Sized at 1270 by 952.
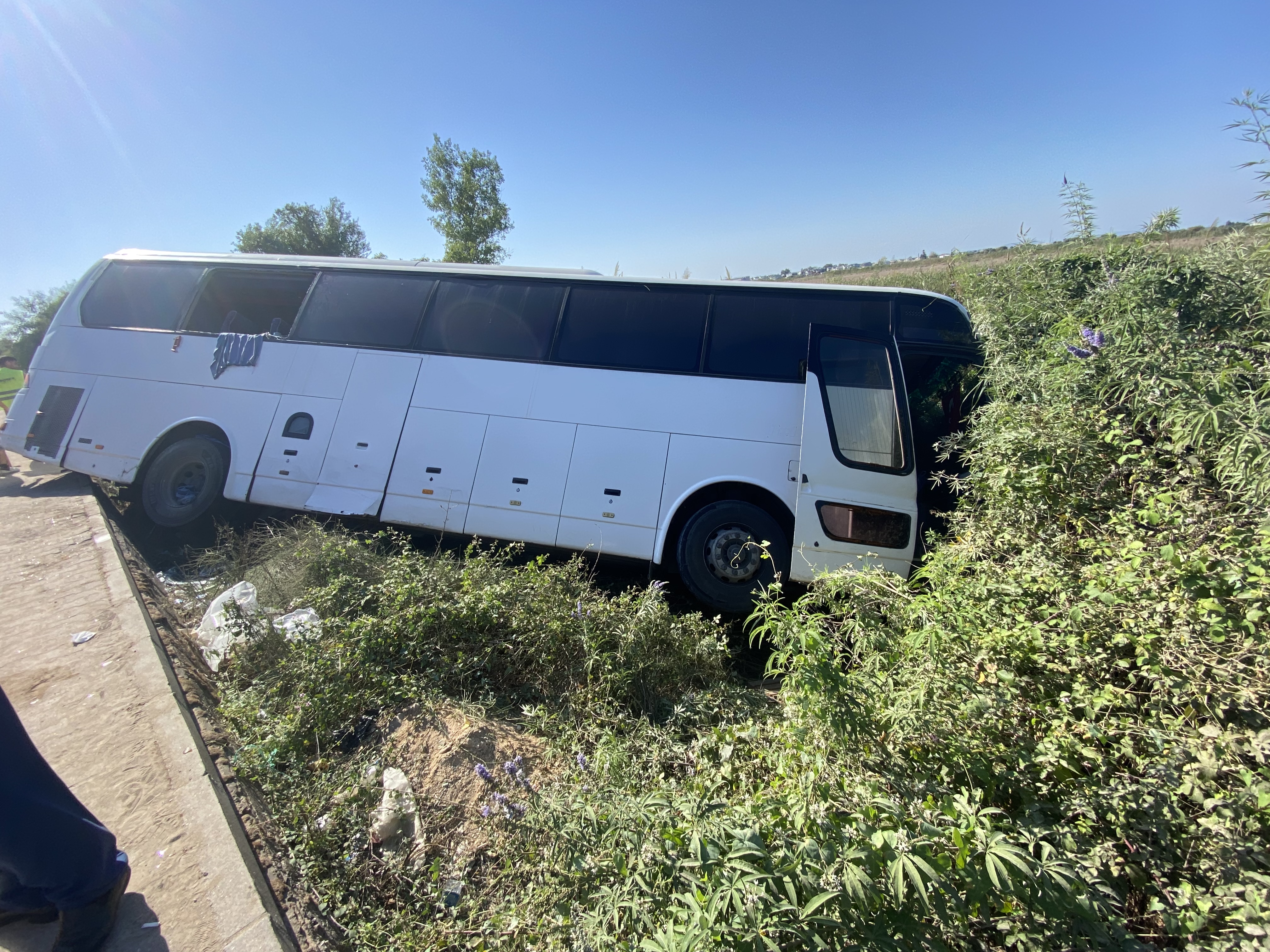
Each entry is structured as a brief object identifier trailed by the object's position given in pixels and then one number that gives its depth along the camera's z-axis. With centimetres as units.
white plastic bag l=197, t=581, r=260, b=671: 366
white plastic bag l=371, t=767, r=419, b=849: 241
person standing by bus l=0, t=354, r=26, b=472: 832
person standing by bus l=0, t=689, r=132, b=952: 175
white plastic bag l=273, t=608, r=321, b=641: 347
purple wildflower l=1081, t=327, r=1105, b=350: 303
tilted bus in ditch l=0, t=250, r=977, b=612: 485
